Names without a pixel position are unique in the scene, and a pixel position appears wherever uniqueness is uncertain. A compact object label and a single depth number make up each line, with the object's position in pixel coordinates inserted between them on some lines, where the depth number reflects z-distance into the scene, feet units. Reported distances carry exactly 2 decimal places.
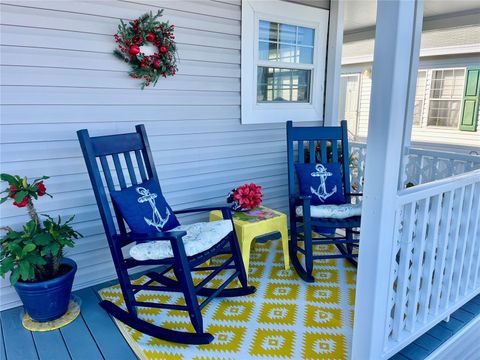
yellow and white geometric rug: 6.48
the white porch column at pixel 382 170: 4.51
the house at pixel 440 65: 17.76
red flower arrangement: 9.50
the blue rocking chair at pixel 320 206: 9.02
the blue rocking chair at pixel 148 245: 6.67
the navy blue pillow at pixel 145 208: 7.59
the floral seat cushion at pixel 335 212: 9.20
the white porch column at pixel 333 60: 11.98
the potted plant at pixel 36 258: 6.74
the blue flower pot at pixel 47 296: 6.97
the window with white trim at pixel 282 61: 10.58
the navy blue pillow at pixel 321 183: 10.18
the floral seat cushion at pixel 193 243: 6.95
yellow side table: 8.69
